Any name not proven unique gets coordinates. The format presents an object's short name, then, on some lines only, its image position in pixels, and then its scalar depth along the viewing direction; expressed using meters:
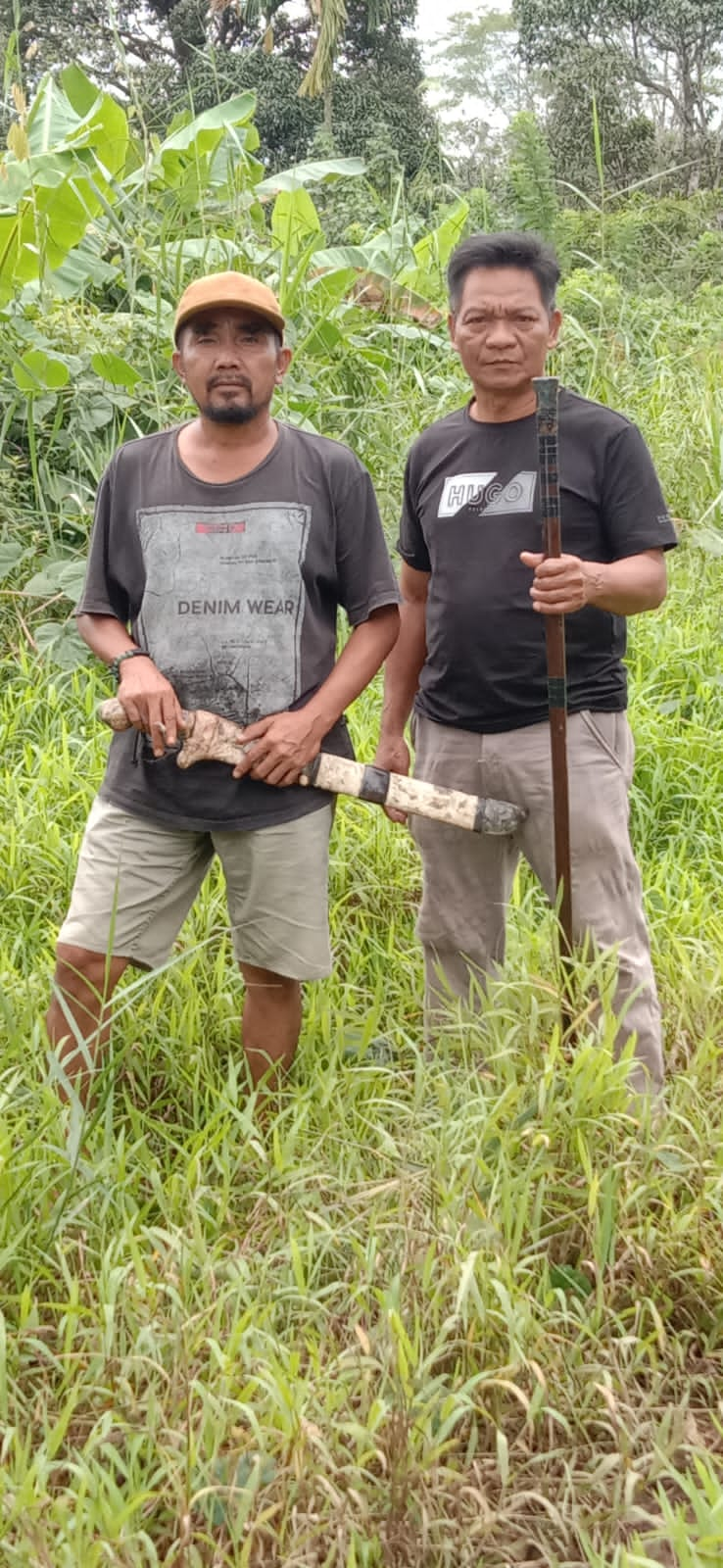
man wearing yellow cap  2.95
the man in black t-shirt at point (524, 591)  2.86
